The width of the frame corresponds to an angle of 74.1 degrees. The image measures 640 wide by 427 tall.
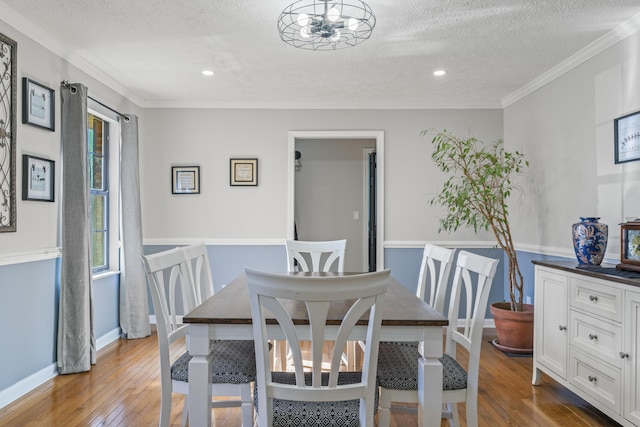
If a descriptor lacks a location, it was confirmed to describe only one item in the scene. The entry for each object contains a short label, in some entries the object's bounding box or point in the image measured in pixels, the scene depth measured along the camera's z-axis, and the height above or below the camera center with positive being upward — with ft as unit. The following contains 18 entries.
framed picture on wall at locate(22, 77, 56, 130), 9.09 +2.43
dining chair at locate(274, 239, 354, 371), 10.11 -0.95
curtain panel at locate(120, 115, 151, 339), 13.14 -1.29
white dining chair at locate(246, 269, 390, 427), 4.23 -1.43
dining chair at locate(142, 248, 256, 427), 6.04 -2.27
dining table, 5.21 -1.58
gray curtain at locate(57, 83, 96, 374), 10.15 -0.74
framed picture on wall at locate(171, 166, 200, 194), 15.05 +1.09
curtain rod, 10.32 +3.09
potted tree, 11.80 +0.39
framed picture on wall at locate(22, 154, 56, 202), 9.09 +0.77
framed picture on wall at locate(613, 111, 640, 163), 8.77 +1.61
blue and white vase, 8.68 -0.58
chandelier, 7.57 +3.95
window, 12.59 +0.73
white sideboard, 7.00 -2.34
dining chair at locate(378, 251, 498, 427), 5.79 -2.27
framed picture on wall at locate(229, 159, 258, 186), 15.03 +1.48
